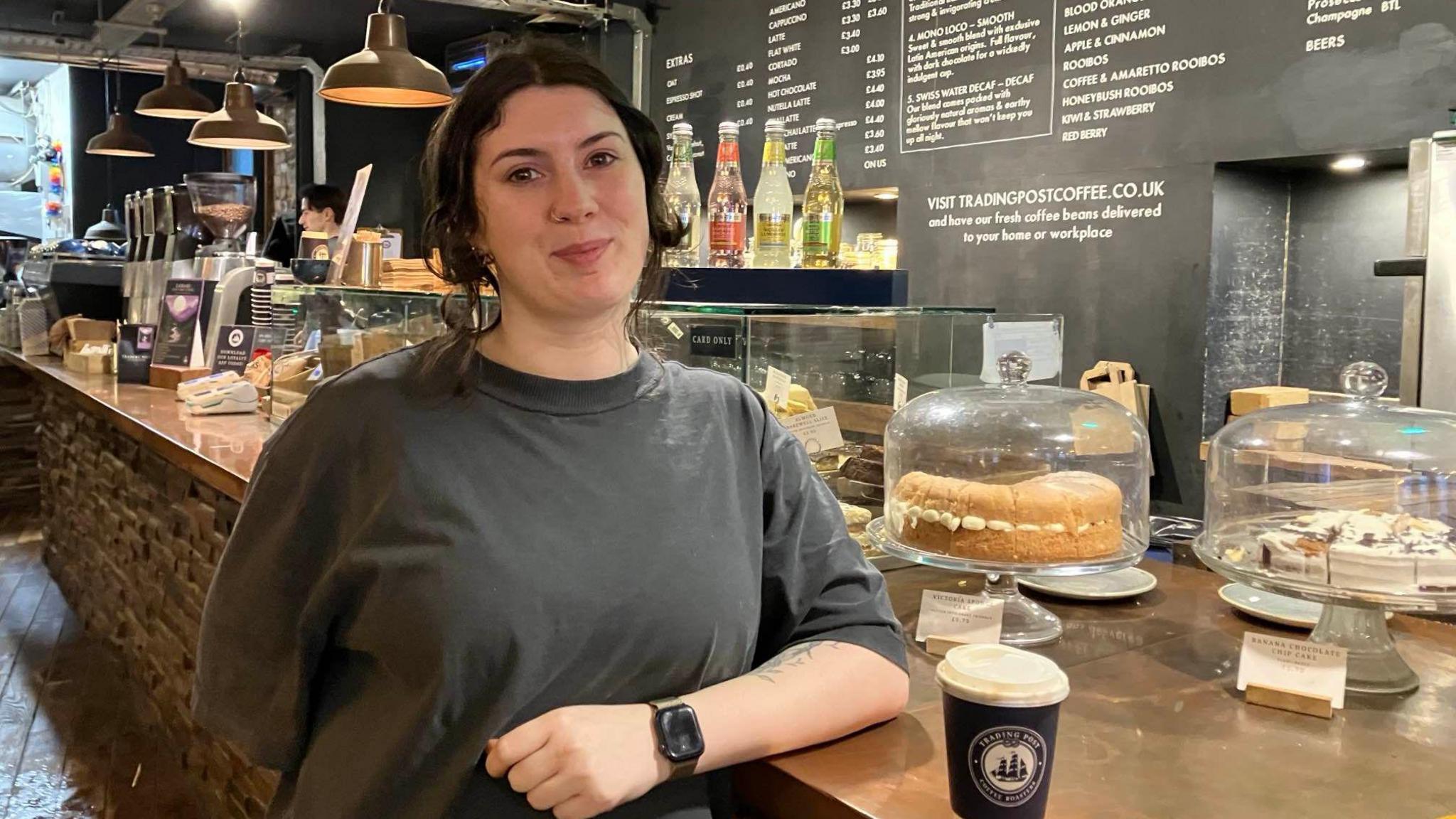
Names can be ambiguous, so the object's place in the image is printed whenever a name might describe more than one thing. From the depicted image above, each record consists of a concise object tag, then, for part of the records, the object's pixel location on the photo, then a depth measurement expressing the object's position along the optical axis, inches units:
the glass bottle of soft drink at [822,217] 91.7
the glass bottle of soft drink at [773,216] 90.4
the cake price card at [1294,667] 50.5
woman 44.1
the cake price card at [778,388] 71.3
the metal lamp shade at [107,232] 299.4
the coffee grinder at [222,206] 183.2
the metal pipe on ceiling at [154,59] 297.9
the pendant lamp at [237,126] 183.6
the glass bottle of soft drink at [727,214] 92.7
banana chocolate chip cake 53.1
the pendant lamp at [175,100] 213.8
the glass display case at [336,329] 107.7
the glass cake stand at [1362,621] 52.2
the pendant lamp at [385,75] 136.5
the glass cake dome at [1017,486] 60.5
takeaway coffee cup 37.4
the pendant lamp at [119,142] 275.4
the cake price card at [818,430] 72.1
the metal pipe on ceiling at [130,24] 262.2
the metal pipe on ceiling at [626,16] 242.5
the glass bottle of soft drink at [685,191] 92.1
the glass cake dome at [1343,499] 53.7
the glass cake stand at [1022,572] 59.1
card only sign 68.7
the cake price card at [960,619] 58.4
